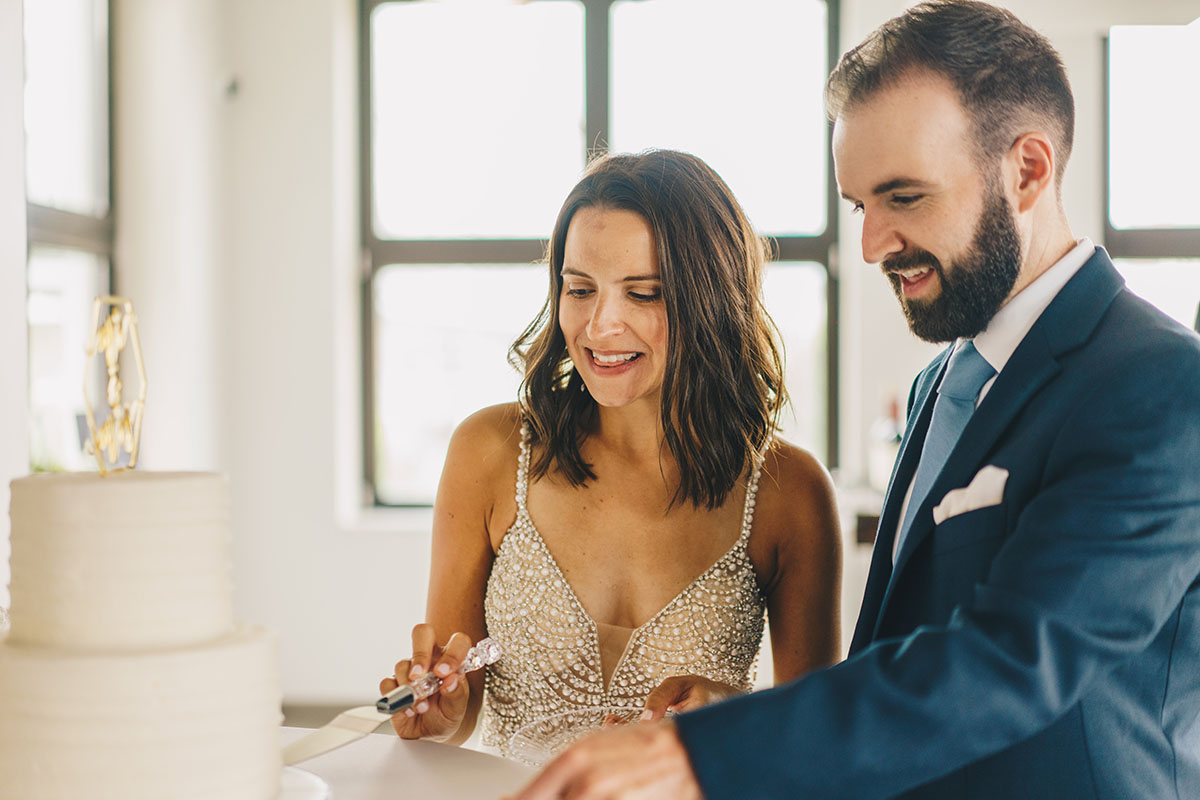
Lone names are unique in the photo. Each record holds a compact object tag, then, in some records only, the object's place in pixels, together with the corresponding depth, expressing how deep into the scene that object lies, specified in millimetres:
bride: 1711
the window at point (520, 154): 4559
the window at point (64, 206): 3447
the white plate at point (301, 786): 955
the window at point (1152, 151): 4148
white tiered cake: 808
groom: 875
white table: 1031
